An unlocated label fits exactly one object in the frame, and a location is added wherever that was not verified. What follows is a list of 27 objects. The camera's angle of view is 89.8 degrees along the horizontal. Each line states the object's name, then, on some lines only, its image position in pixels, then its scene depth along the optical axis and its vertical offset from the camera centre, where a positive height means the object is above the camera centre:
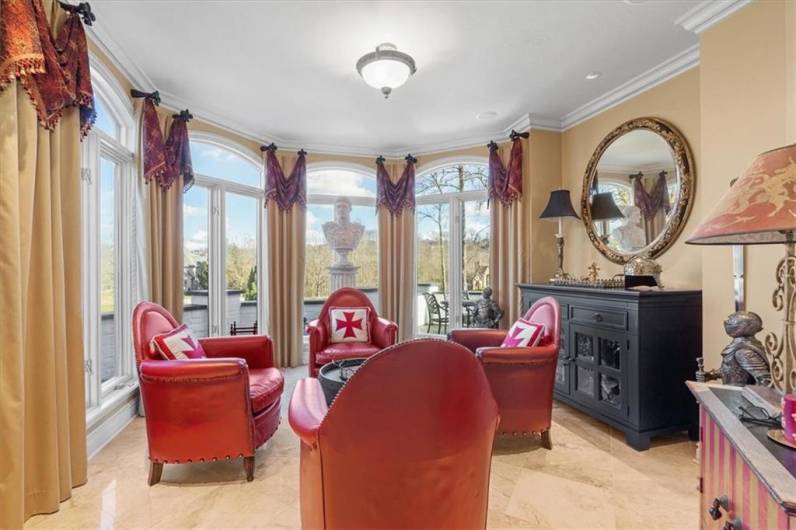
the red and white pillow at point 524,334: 2.61 -0.50
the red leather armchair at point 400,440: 1.10 -0.52
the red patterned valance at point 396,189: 4.86 +0.88
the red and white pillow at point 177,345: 2.27 -0.48
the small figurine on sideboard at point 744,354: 1.62 -0.40
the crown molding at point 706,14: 2.19 +1.40
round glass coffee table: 2.19 -0.71
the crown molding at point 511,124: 2.35 +1.40
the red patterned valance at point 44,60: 1.63 +0.91
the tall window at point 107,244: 2.69 +0.14
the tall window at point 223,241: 4.07 +0.23
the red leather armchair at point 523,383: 2.46 -0.77
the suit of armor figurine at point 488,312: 4.19 -0.54
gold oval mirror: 2.92 +0.56
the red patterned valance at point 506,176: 4.11 +0.89
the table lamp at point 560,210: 3.68 +0.47
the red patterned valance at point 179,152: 3.37 +0.96
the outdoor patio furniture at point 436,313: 5.04 -0.66
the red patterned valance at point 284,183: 4.50 +0.91
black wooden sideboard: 2.55 -0.66
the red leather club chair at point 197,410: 2.06 -0.77
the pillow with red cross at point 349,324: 3.73 -0.59
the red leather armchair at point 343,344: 3.38 -0.68
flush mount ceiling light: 2.54 +1.26
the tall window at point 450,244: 4.82 +0.21
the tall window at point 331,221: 5.01 +0.43
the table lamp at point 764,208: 0.87 +0.12
